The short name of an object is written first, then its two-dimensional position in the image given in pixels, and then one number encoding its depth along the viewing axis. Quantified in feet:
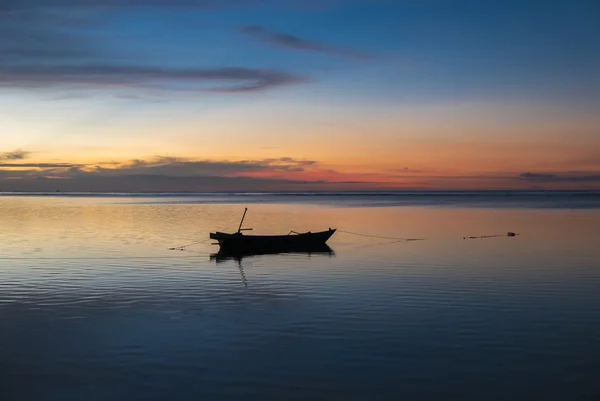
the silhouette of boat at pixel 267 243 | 109.09
